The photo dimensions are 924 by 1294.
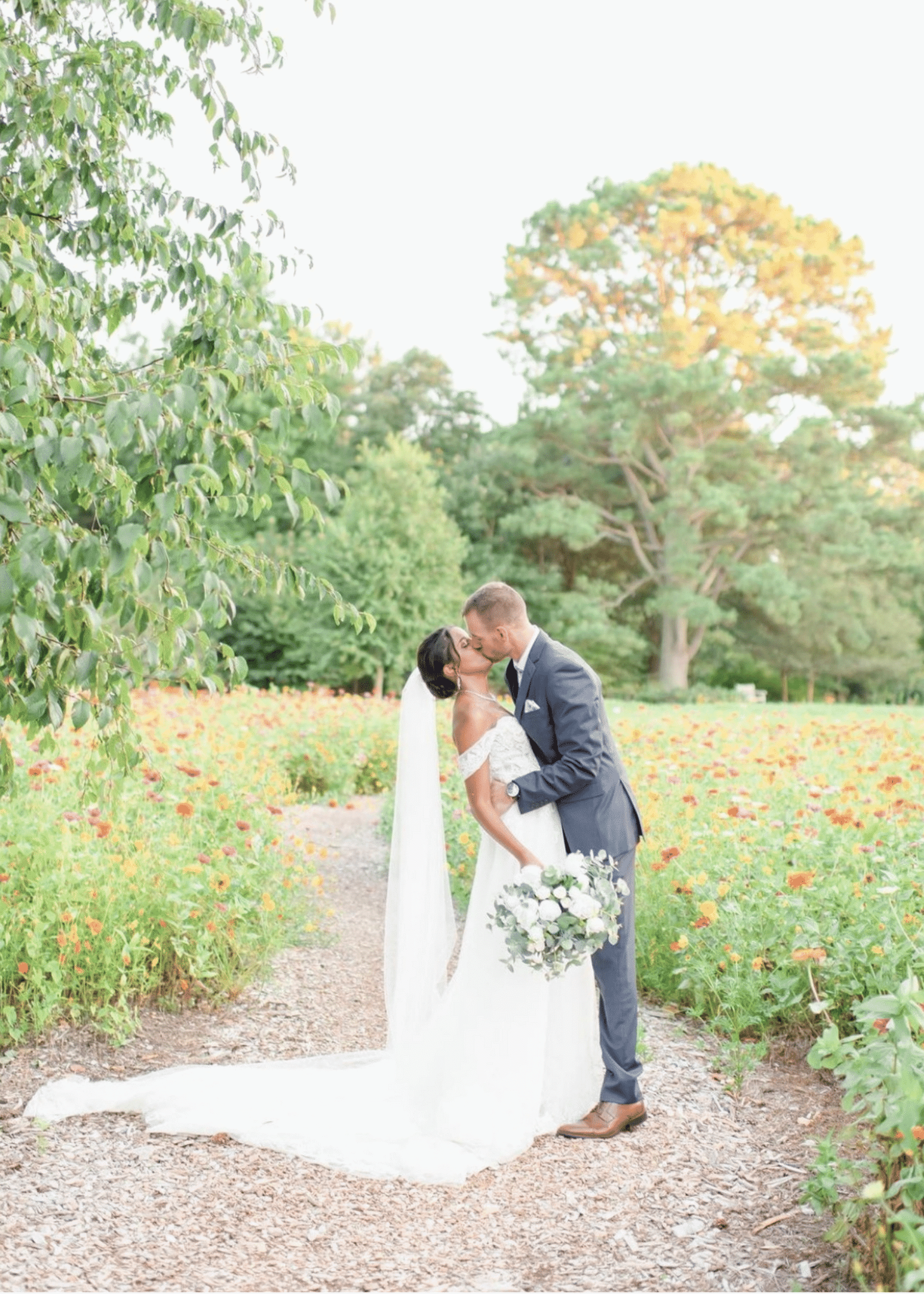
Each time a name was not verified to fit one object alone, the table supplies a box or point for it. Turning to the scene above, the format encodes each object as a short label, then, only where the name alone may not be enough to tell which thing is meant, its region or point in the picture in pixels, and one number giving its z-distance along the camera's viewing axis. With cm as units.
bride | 383
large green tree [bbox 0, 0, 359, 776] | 243
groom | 387
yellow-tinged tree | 2512
